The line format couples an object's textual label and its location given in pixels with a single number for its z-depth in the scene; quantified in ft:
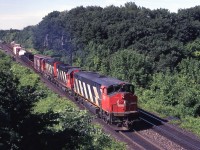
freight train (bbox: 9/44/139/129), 92.27
